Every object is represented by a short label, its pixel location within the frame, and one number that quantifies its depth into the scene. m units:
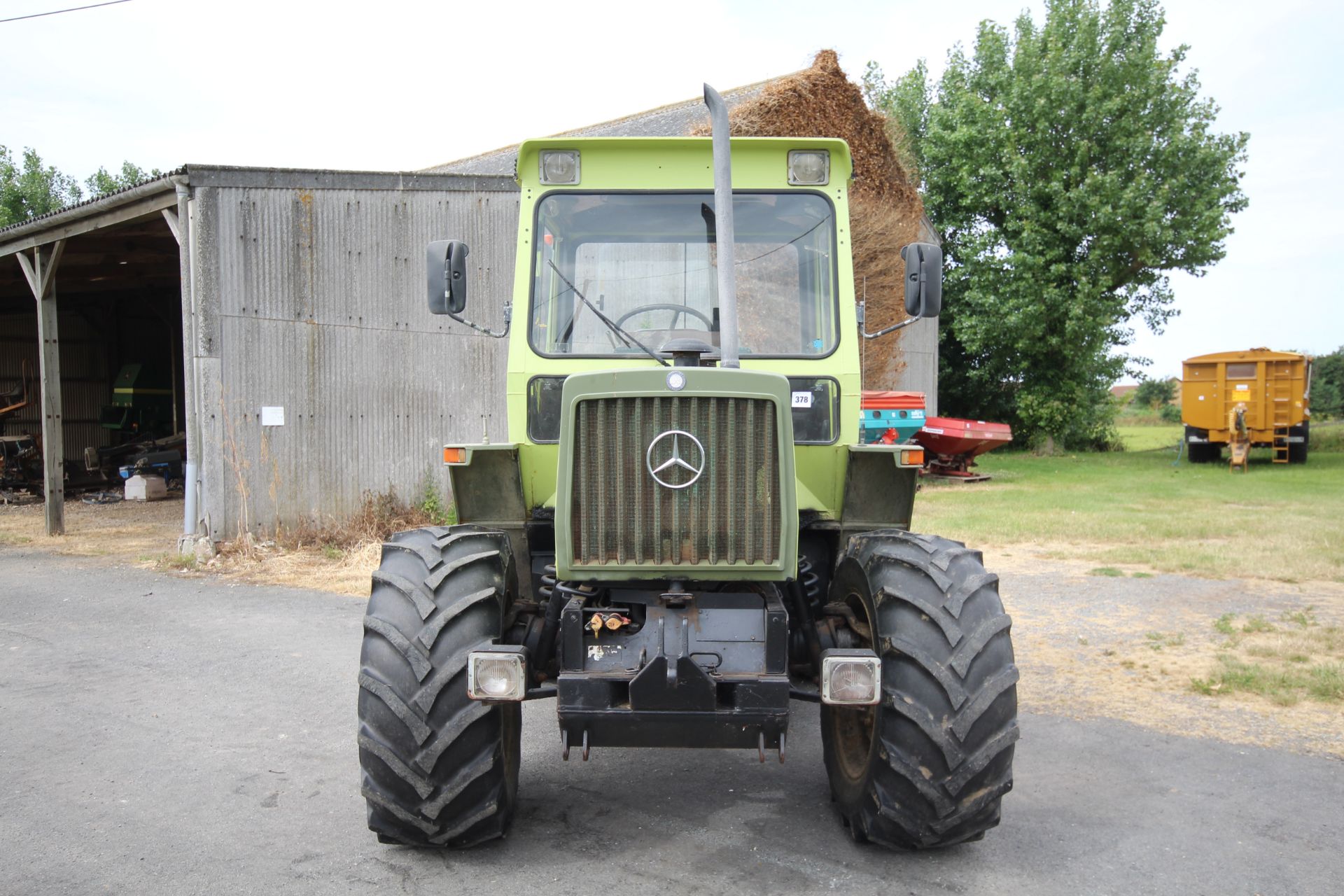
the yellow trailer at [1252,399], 22.12
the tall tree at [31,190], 34.69
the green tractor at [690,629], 3.47
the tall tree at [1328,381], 42.03
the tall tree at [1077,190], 24.19
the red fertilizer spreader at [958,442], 18.72
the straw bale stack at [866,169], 15.90
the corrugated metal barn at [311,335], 10.94
